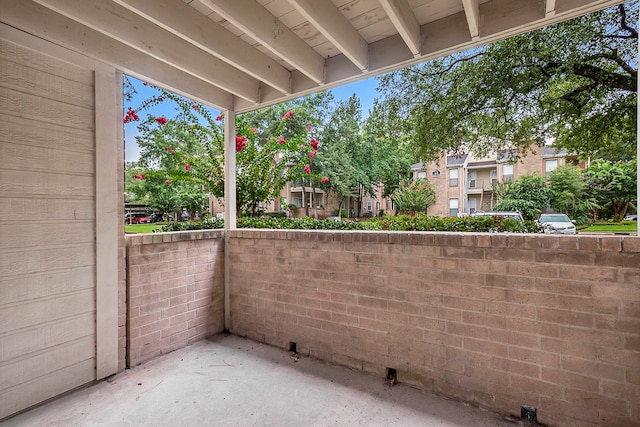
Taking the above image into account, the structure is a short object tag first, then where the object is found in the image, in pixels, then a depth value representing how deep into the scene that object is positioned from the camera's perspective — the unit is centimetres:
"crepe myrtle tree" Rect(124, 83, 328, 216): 403
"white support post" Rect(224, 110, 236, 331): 348
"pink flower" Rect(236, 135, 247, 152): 405
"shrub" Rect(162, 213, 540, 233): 259
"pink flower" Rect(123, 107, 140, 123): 296
